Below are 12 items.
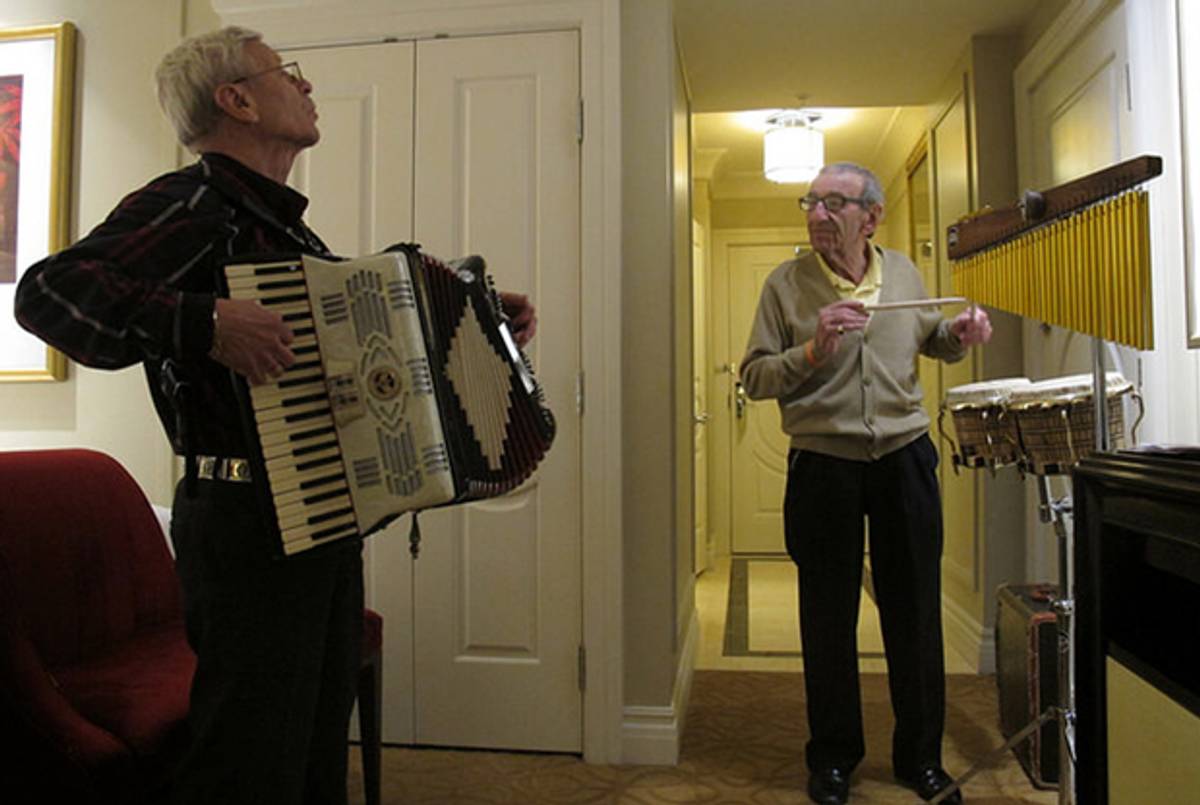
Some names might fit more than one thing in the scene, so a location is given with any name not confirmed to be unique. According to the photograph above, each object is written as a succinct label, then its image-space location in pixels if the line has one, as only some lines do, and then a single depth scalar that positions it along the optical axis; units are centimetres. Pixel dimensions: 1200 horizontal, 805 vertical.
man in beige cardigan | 206
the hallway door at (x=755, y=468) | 604
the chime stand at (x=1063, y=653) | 167
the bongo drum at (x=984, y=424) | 175
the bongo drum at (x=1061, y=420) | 162
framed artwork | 273
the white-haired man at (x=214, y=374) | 105
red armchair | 135
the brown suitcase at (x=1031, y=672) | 216
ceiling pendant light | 431
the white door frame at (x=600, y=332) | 235
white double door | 241
